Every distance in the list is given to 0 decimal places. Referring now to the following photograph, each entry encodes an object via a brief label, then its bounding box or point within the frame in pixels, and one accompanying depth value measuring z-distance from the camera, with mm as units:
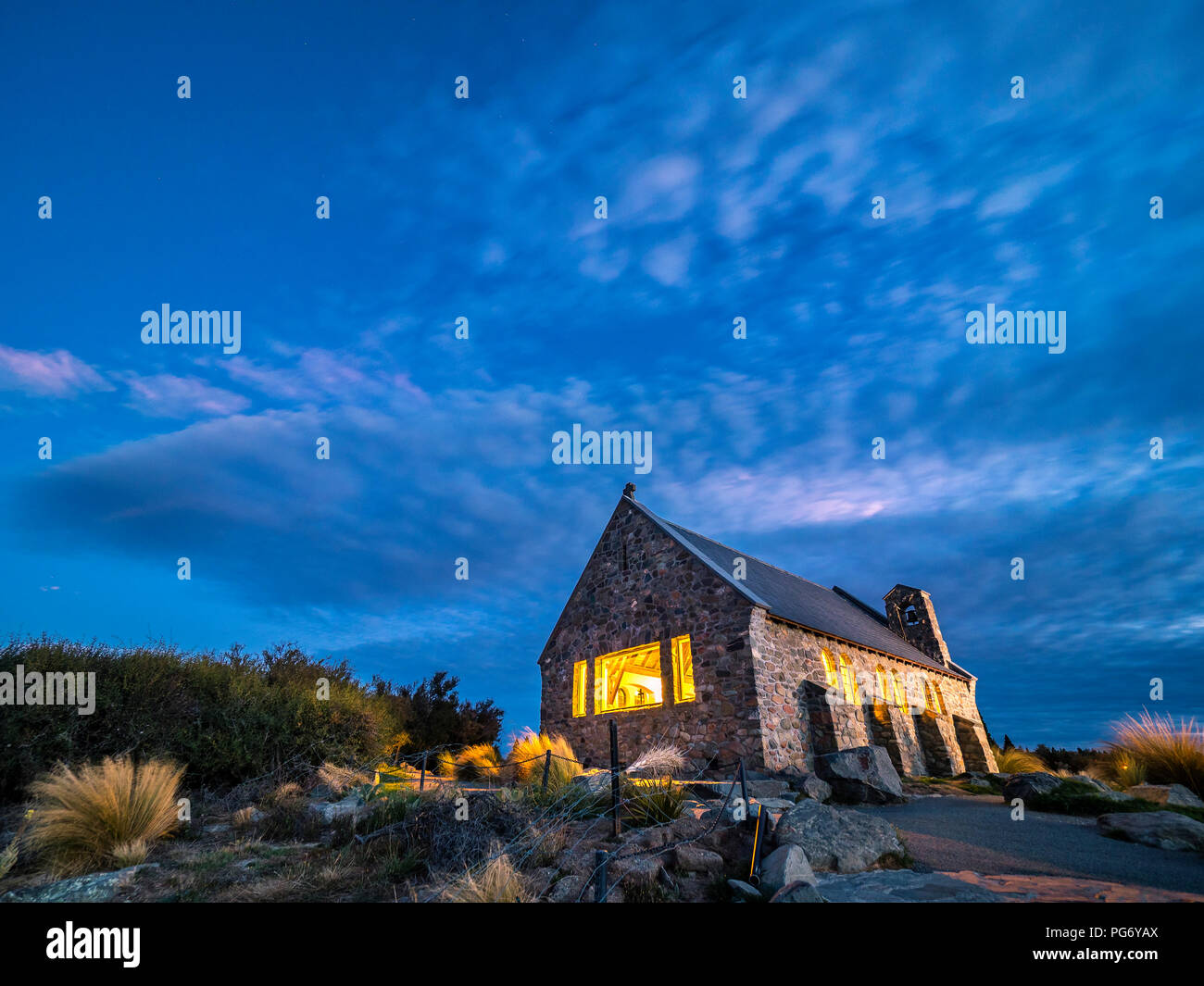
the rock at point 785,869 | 4660
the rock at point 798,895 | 4230
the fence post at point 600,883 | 3684
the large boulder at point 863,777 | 10562
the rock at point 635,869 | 4766
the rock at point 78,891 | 4801
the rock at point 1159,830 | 6380
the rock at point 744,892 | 4574
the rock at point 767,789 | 9417
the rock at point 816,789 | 9656
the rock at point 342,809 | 7607
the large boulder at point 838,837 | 5504
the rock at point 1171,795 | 8852
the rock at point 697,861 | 5301
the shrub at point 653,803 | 6594
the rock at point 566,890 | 4613
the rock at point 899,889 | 4359
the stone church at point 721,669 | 12984
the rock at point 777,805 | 7645
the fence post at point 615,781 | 6219
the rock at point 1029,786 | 9766
